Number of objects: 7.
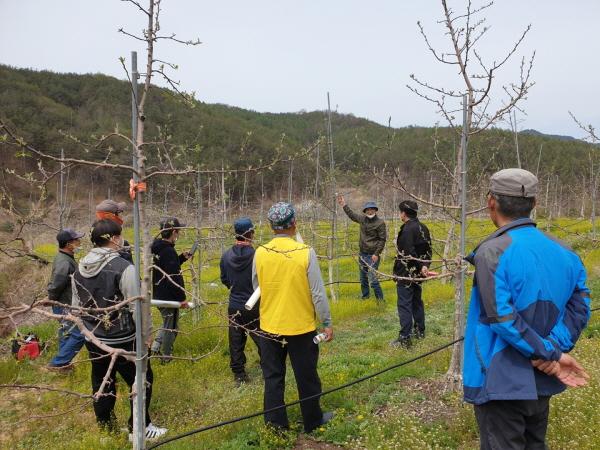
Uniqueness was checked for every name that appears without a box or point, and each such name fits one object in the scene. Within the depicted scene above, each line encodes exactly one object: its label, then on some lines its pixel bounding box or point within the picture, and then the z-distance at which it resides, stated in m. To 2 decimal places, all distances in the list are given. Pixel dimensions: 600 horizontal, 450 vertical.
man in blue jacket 2.05
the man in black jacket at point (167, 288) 5.32
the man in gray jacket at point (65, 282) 5.15
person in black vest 3.62
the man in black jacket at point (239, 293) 4.96
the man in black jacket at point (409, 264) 5.80
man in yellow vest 3.62
